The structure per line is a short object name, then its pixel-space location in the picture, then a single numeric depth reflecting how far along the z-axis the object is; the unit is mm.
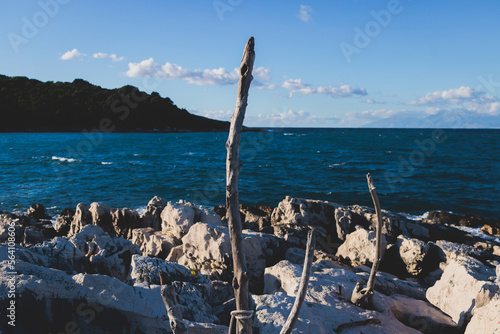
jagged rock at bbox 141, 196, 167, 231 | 12555
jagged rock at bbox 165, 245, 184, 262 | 9016
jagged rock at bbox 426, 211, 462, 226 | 16503
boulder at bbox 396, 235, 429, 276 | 8773
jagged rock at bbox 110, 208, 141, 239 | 12484
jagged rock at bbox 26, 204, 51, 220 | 15830
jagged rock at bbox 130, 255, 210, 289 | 5777
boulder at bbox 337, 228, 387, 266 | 9266
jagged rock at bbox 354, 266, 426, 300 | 6949
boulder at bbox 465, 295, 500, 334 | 4809
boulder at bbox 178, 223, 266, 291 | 8055
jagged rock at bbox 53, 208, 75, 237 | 13320
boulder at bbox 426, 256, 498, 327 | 5863
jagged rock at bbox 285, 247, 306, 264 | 8638
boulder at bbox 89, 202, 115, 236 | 12547
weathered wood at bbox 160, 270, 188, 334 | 3274
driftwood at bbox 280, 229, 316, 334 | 3271
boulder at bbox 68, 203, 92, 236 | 12655
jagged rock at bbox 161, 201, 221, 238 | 10562
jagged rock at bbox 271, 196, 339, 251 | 12789
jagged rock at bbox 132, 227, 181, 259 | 9621
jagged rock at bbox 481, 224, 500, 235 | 14398
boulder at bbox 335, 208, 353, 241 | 12438
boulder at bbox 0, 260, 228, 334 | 4227
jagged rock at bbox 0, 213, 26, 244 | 9427
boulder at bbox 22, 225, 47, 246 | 9689
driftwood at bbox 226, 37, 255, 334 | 2783
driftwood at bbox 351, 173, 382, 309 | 5590
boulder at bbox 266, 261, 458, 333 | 5371
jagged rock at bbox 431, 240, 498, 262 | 9109
